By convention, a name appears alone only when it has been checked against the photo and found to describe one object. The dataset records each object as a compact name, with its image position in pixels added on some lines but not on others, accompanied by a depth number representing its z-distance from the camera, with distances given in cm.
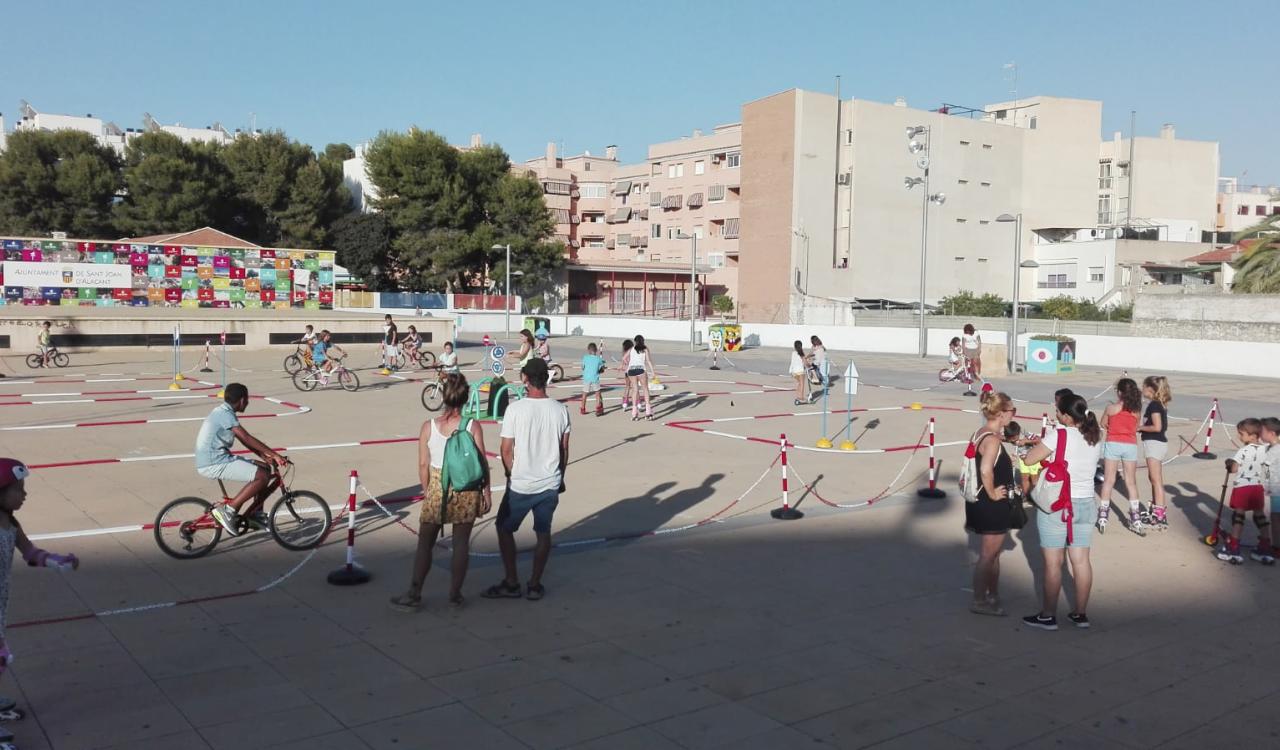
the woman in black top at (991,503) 739
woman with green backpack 739
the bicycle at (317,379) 2508
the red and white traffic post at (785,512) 1128
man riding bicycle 902
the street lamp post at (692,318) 4828
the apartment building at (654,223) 7938
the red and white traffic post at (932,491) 1276
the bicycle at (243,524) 905
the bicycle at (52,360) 2939
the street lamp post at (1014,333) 3453
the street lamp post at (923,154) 4131
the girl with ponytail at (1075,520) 736
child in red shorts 942
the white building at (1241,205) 9112
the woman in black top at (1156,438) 1105
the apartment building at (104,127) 10012
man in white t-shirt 771
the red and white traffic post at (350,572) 834
